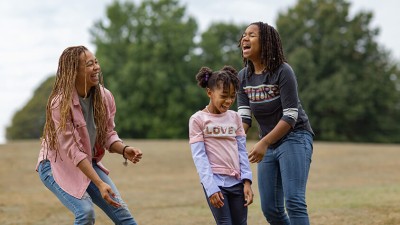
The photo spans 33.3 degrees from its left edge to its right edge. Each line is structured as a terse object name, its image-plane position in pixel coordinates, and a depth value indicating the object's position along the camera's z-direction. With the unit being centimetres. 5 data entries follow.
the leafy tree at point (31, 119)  6550
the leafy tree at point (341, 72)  4938
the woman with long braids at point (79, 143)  482
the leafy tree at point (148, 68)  5172
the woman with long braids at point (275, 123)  526
